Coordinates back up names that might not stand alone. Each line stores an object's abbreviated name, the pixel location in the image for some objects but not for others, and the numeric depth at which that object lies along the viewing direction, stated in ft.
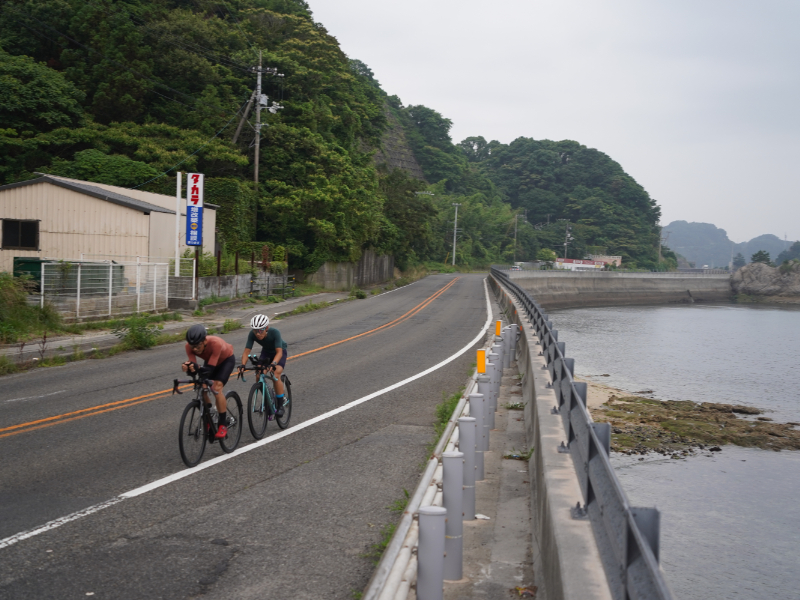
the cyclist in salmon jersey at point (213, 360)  25.89
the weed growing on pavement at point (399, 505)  23.09
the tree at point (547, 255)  414.39
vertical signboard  95.76
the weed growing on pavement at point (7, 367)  49.30
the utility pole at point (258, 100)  132.77
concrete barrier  12.55
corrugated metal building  93.09
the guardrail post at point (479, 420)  25.30
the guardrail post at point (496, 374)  35.88
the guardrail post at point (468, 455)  21.12
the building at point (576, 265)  359.66
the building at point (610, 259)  427.37
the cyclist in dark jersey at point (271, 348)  31.17
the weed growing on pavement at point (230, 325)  80.57
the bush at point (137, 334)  64.18
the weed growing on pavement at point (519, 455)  28.91
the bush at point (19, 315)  61.95
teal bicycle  31.17
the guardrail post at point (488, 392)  28.73
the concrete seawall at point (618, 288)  265.13
